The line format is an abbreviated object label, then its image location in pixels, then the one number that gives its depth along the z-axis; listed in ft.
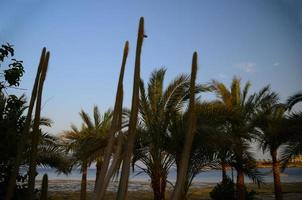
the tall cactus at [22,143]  16.85
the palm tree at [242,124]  44.29
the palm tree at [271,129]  52.29
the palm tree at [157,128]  30.99
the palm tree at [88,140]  28.73
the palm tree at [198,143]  27.71
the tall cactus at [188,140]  15.05
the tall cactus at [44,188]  18.30
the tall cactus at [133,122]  14.82
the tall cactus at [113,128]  15.01
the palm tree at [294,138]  32.42
